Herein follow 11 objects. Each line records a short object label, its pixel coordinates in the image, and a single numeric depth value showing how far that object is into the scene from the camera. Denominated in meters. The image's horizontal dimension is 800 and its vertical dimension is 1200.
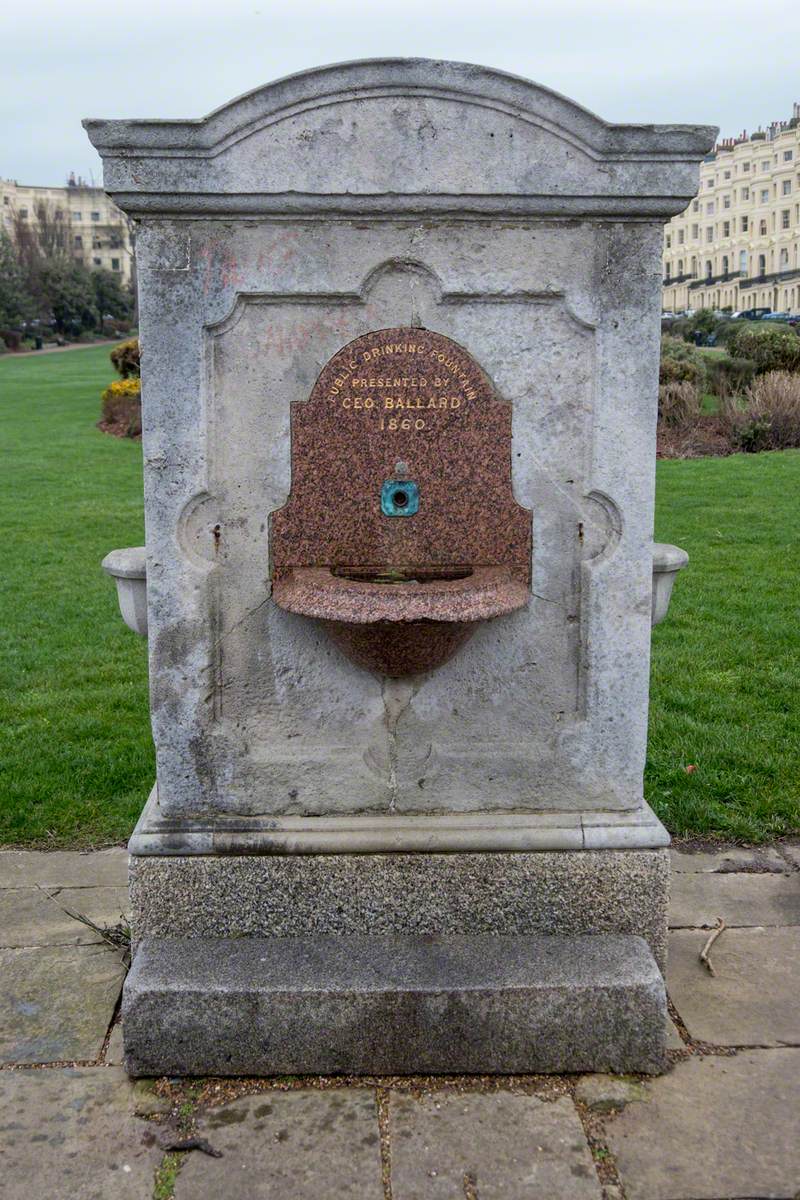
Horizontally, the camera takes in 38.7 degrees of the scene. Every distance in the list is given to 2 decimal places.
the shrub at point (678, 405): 16.19
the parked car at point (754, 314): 60.36
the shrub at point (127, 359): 23.55
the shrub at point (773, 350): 17.09
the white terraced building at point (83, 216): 86.88
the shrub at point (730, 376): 17.42
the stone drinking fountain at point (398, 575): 3.15
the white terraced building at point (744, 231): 71.38
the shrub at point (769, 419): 15.30
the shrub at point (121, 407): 21.00
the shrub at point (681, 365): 17.30
